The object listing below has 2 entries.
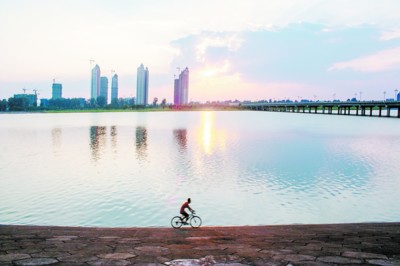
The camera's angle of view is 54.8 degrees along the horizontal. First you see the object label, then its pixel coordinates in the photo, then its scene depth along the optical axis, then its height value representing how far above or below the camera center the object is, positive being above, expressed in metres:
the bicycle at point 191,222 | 15.91 -4.74
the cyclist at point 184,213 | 15.66 -4.17
